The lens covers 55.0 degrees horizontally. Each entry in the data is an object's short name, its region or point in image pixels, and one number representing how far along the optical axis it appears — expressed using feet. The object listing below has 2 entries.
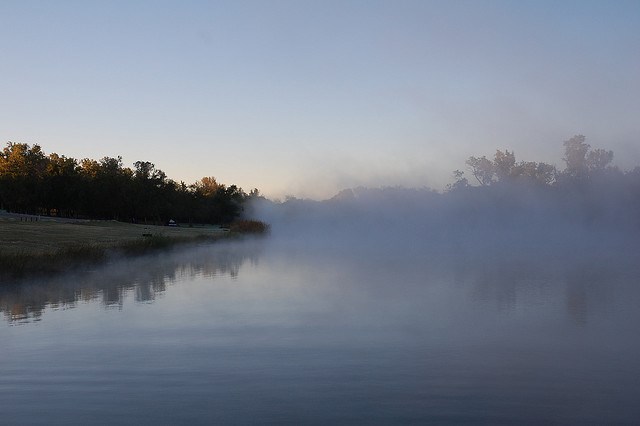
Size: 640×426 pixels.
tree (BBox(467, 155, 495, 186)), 495.82
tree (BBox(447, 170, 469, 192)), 542.16
